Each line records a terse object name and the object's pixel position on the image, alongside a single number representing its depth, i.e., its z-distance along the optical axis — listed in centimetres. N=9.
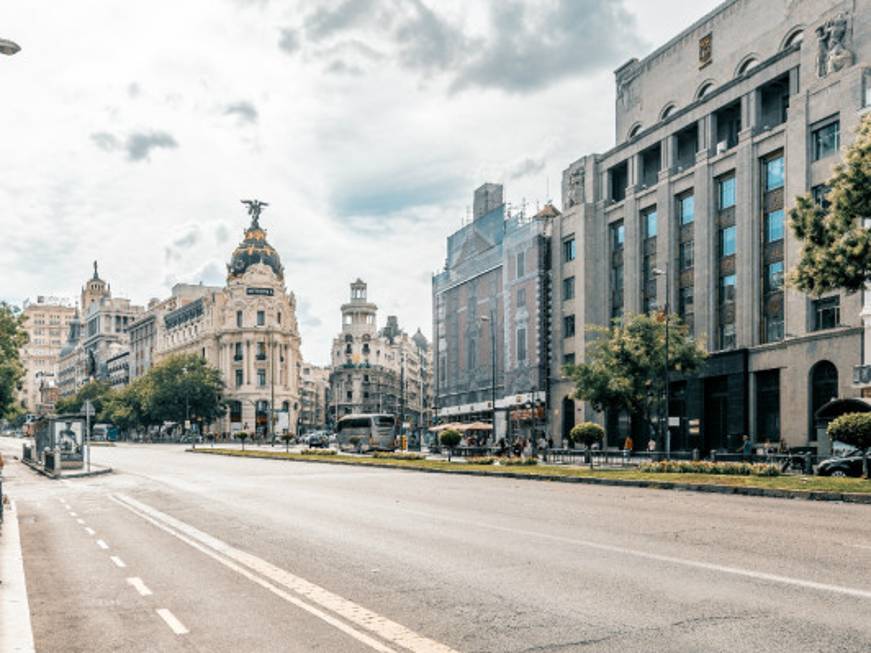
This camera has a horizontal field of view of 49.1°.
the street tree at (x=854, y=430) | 2591
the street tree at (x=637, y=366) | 4878
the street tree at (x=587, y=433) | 4591
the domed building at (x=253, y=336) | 14500
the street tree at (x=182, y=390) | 13050
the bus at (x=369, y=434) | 7606
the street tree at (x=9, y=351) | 6291
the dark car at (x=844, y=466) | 2966
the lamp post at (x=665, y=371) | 4617
